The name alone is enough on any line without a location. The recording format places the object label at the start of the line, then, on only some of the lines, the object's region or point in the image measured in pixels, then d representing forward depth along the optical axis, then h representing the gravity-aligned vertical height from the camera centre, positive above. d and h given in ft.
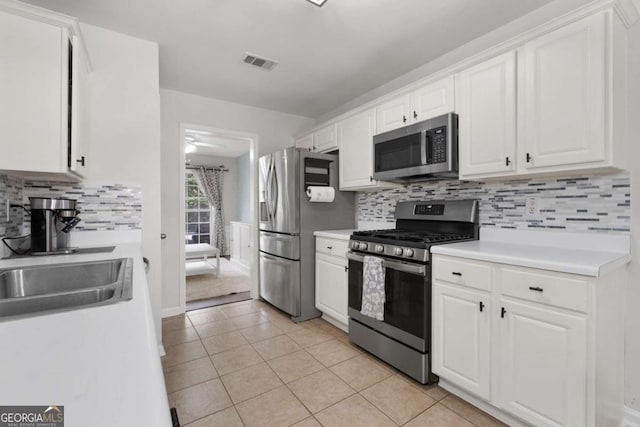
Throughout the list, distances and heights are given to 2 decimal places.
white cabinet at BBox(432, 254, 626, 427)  4.34 -2.23
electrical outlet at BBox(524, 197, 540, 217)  6.49 +0.06
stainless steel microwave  7.02 +1.54
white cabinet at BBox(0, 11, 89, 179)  4.89 +1.99
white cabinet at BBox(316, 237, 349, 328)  9.06 -2.22
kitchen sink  2.97 -0.95
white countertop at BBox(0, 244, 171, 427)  1.40 -0.92
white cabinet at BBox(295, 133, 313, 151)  12.18 +2.98
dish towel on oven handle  7.27 -1.97
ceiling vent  8.79 +4.61
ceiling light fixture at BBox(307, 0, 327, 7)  6.01 +4.28
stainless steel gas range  6.42 -1.65
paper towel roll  10.19 +0.58
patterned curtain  22.31 +1.30
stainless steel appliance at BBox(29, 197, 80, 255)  5.74 -0.22
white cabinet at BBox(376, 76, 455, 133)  7.17 +2.79
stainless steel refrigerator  10.26 -0.30
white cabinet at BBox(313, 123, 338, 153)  10.86 +2.75
